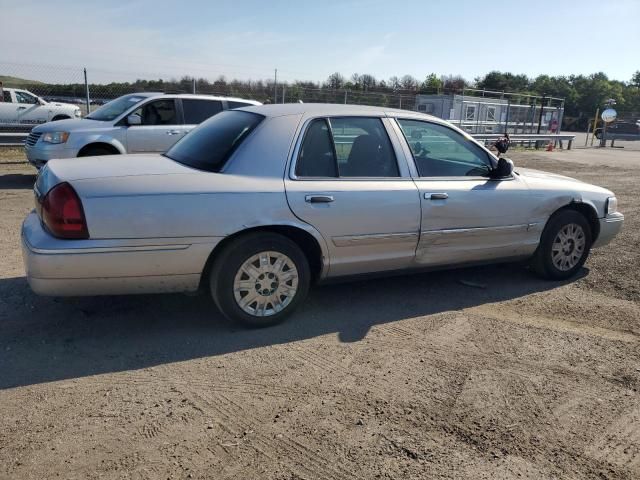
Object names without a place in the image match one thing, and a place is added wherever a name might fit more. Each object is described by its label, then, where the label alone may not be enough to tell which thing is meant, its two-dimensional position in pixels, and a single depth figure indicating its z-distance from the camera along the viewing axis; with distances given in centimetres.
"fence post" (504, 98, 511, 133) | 2583
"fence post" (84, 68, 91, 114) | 1500
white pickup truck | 1686
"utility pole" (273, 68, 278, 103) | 1845
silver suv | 928
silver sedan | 365
